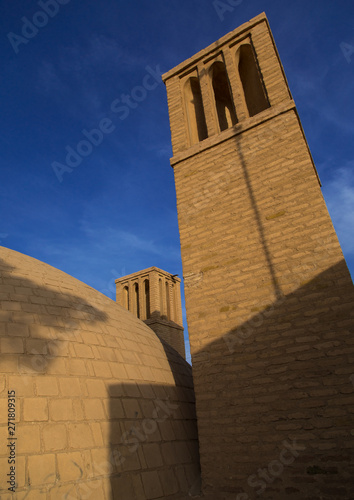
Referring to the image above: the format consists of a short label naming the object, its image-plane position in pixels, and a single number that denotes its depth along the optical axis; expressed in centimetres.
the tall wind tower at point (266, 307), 421
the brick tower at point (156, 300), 1802
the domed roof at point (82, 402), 371
